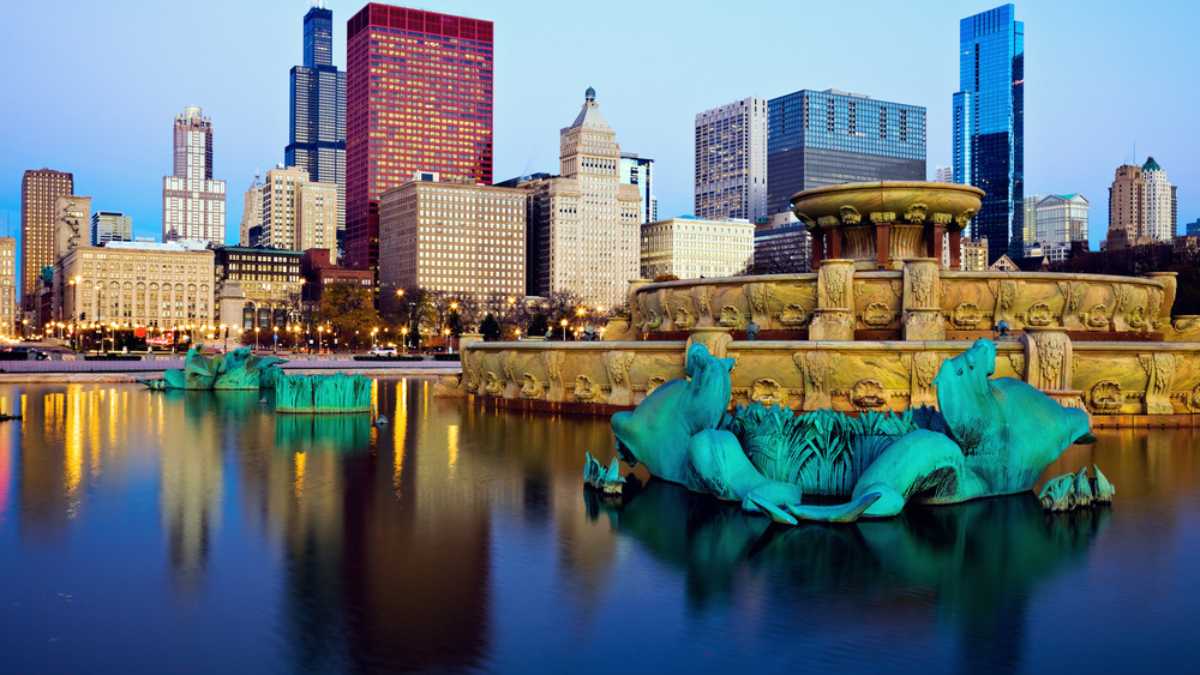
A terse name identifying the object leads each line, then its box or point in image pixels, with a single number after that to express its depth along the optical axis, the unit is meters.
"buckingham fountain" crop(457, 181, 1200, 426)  20.38
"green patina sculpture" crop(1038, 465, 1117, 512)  12.29
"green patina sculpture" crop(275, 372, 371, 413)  25.30
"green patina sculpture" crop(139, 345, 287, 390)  34.75
